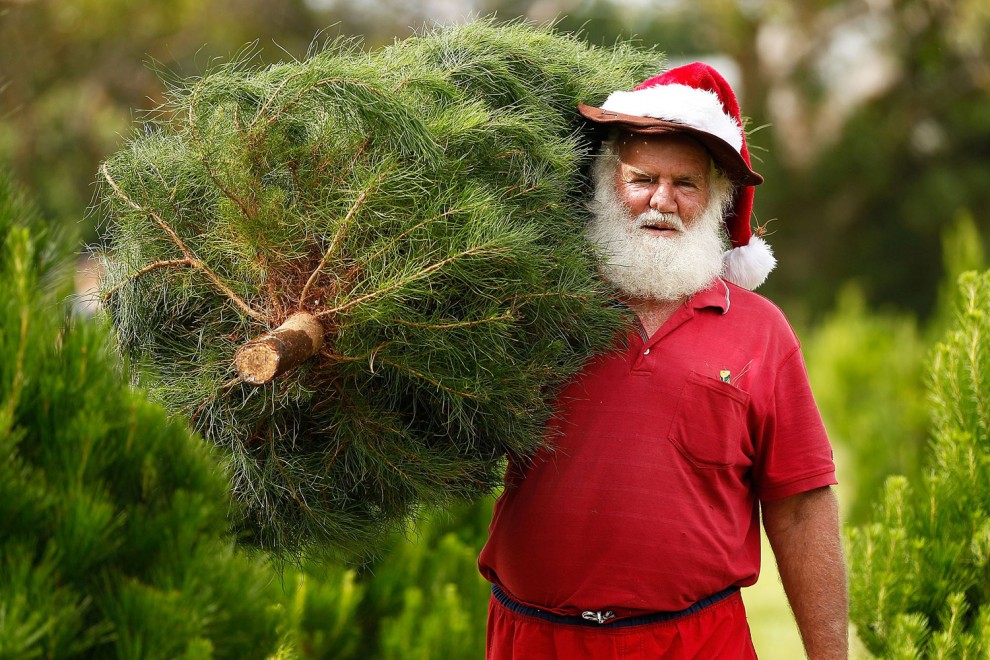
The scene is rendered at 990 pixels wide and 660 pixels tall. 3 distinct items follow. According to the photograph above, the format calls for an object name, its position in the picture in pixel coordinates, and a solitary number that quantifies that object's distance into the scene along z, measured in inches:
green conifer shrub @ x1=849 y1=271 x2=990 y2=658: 227.1
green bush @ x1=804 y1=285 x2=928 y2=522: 558.3
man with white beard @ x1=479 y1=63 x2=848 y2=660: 183.2
